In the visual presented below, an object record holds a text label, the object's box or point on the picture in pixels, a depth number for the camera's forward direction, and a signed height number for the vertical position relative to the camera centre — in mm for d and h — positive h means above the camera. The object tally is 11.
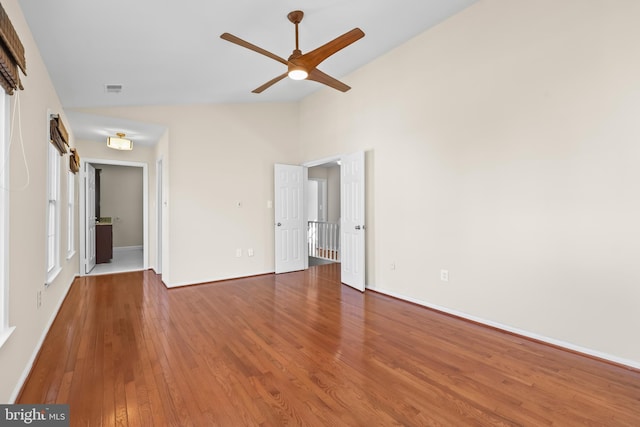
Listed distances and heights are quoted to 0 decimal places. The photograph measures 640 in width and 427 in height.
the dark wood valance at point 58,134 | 3090 +845
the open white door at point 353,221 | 4445 -114
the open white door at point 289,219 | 5586 -108
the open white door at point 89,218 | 5520 -89
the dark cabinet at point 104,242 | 6453 -616
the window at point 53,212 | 3344 +14
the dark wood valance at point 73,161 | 4361 +768
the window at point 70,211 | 4551 +35
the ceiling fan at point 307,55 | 2443 +1376
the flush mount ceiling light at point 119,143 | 4848 +1125
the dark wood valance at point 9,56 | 1579 +880
